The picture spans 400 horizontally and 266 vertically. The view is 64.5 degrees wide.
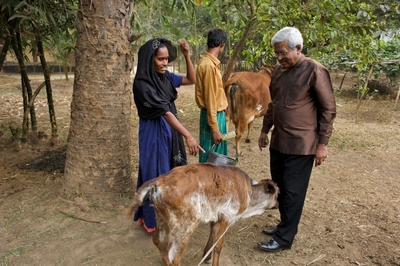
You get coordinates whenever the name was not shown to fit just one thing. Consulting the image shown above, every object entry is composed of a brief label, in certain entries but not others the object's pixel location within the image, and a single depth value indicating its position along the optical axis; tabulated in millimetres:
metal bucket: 2707
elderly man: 2623
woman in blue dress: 2760
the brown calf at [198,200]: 2244
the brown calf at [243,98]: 5898
